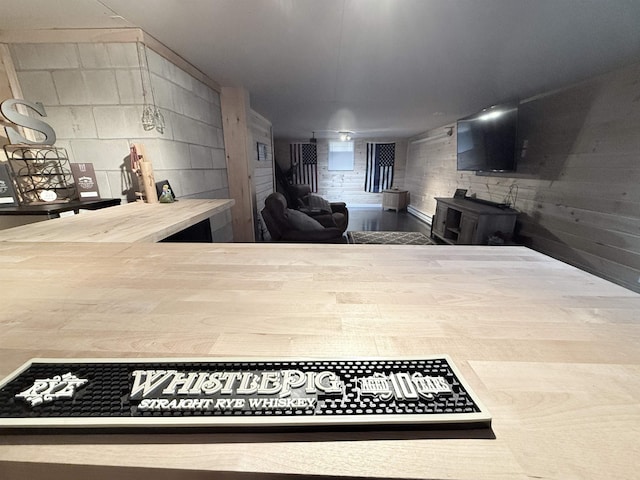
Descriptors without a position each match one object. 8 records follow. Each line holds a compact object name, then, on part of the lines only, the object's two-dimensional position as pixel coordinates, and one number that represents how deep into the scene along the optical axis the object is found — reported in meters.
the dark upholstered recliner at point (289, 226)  2.89
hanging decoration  1.94
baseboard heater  6.40
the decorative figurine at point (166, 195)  2.03
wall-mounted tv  3.26
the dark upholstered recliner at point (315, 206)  4.16
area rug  4.80
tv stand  3.37
